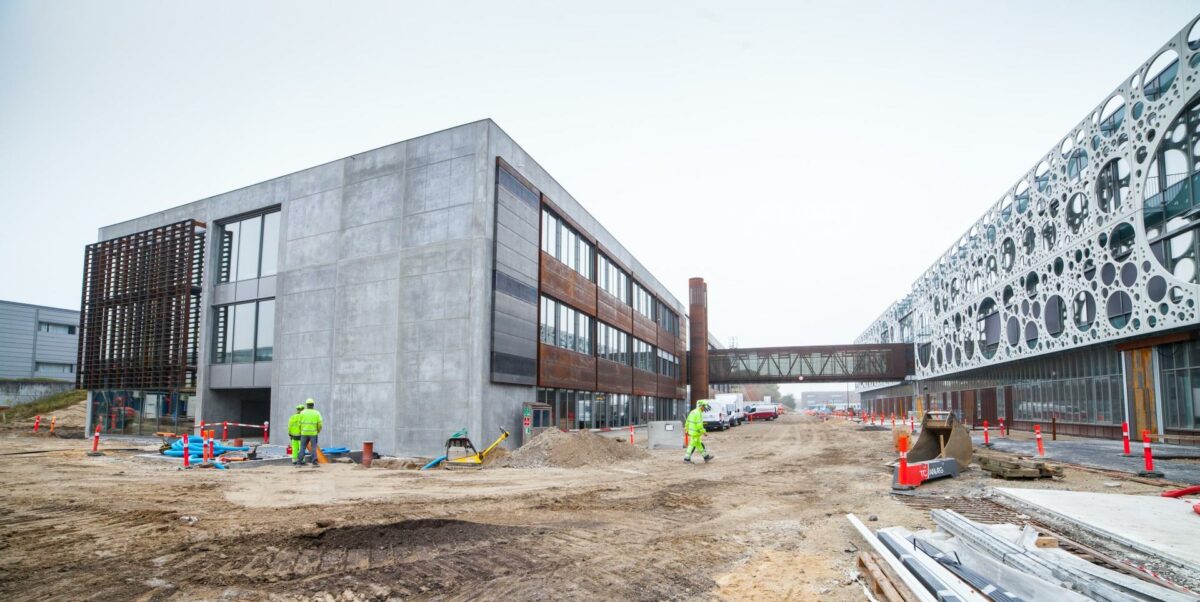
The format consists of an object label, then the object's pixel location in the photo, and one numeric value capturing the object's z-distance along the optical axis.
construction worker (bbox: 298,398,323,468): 17.23
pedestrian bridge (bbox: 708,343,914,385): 61.28
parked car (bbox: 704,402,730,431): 41.69
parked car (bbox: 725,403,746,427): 48.29
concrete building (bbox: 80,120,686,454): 22.48
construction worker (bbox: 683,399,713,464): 18.81
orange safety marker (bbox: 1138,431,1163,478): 14.11
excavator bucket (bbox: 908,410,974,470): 14.77
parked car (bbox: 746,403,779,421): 67.06
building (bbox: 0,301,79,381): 53.28
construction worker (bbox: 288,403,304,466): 17.25
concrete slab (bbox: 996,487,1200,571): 6.88
